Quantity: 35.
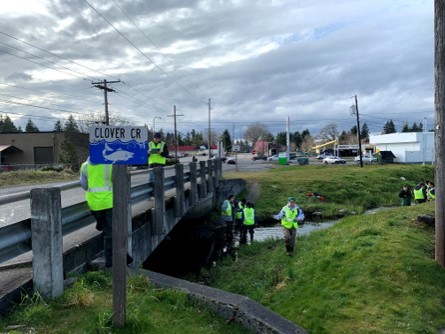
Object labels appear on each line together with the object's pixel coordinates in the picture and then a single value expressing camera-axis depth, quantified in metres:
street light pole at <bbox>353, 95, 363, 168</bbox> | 56.45
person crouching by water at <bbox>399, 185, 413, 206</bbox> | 23.48
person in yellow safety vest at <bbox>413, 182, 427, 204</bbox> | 22.55
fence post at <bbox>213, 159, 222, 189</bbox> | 22.20
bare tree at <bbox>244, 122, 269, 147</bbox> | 157.45
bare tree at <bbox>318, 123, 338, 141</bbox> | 137.00
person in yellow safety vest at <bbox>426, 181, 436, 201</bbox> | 21.70
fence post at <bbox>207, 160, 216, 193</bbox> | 18.97
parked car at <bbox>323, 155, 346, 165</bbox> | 70.94
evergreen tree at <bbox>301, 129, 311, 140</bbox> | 156.35
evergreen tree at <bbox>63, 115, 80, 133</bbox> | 72.44
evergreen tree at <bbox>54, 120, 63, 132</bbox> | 125.50
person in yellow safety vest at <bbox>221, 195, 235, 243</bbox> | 18.45
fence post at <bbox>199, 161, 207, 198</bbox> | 16.56
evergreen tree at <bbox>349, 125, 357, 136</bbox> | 141.12
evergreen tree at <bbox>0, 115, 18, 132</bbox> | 106.69
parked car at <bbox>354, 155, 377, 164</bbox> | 65.23
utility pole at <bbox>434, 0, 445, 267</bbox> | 8.20
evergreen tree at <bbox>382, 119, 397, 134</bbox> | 148.50
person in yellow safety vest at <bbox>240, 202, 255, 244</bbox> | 17.97
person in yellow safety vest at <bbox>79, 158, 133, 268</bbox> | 5.84
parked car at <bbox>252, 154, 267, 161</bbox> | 96.36
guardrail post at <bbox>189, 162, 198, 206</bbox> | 14.17
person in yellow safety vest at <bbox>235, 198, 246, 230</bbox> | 18.52
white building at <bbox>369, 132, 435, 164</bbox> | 67.38
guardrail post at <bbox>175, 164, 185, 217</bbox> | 11.77
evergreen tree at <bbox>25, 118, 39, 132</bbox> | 119.44
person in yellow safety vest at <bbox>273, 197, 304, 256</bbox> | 13.43
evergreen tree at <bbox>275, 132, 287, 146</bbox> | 152.79
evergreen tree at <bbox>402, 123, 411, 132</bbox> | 140.88
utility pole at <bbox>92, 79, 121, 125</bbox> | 41.93
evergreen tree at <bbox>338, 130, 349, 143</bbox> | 134.25
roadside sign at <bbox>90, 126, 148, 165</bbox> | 4.07
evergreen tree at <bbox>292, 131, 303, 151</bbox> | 154.95
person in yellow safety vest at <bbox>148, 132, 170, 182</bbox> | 11.62
